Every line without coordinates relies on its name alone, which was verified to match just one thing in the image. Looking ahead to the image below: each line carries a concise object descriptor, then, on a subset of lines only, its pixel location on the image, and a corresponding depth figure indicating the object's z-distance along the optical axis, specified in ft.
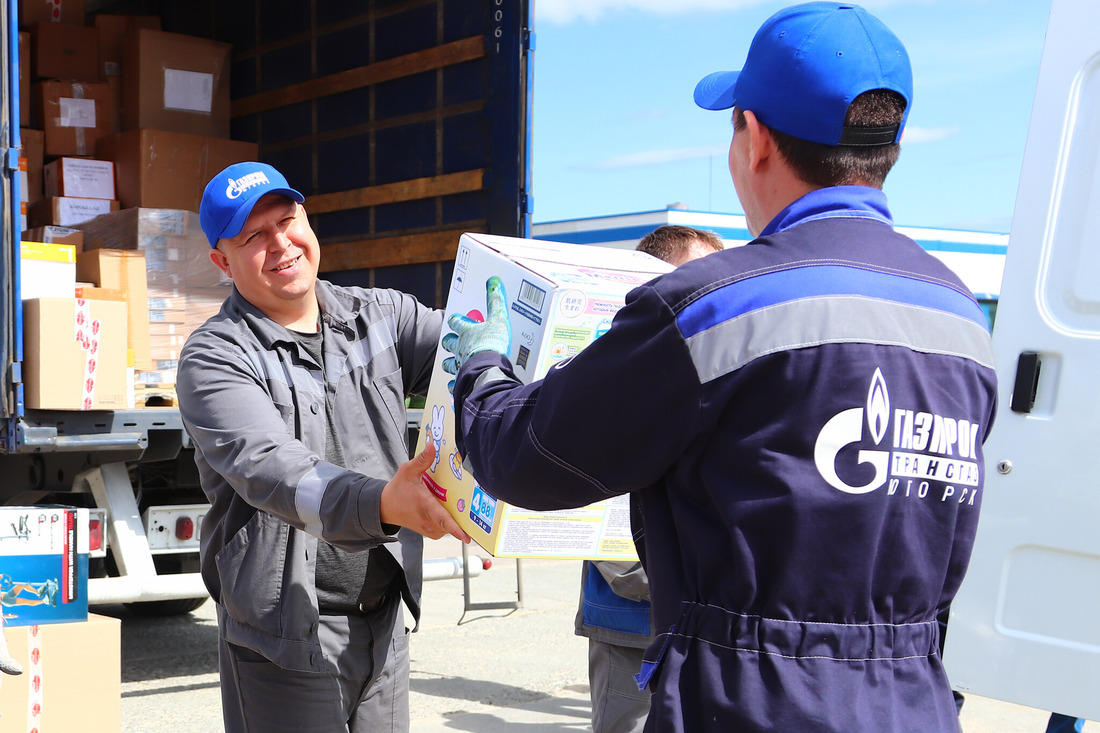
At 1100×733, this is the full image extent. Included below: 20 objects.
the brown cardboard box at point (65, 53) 21.85
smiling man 6.68
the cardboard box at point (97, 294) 15.44
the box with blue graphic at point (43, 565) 11.91
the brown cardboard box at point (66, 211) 19.93
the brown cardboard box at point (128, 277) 15.81
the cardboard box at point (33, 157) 20.70
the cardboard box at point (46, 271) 14.58
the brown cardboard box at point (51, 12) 22.21
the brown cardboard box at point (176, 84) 21.45
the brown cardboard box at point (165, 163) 20.04
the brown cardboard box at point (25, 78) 21.48
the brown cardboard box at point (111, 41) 22.24
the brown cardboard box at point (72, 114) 21.33
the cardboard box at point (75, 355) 13.52
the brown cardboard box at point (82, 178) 20.40
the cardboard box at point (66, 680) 11.75
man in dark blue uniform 4.10
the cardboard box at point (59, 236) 19.02
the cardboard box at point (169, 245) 17.79
